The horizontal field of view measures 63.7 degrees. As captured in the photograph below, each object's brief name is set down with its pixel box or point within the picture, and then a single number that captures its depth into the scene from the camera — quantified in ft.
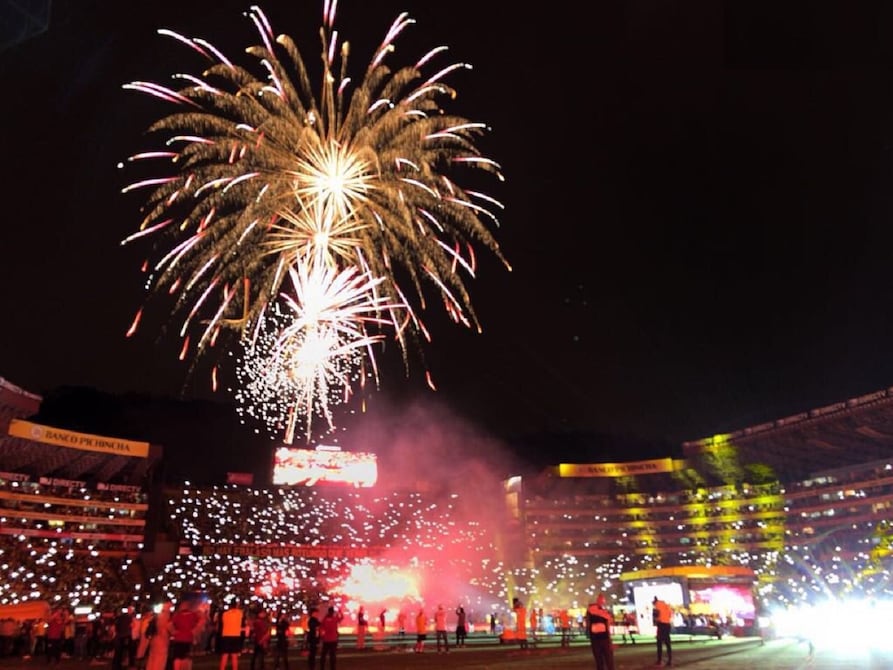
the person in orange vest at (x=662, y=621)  58.16
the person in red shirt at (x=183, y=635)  41.47
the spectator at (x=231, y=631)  50.75
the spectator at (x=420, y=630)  87.98
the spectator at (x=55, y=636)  81.10
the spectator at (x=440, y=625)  88.07
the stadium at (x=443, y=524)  220.64
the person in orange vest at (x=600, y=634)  44.80
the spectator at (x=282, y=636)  59.11
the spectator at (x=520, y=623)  89.48
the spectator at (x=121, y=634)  61.55
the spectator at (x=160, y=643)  40.01
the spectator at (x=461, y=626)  94.75
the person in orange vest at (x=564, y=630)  90.09
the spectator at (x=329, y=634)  54.75
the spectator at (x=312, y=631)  59.77
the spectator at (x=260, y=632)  60.34
